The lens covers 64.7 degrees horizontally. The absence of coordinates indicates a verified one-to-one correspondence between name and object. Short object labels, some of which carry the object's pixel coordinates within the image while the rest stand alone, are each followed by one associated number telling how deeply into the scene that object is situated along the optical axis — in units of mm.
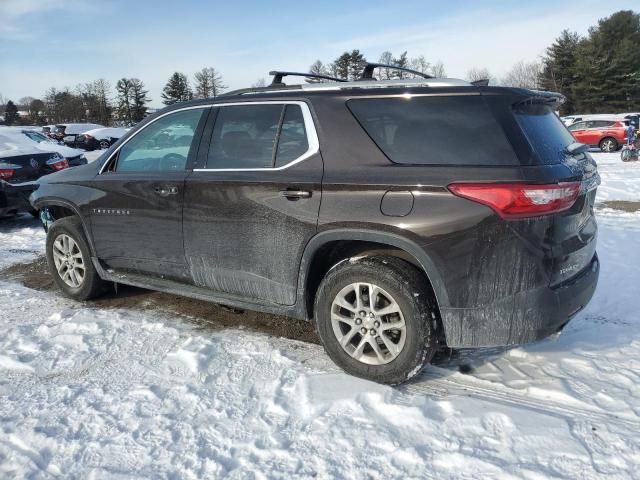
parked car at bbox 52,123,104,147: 33100
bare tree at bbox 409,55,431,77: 62006
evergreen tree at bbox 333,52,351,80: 51525
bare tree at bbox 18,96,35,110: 77850
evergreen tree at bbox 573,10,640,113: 44875
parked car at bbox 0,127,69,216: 7949
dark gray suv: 2713
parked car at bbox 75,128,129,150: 29406
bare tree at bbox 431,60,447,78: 59375
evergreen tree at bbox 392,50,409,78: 54625
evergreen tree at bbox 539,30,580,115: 47562
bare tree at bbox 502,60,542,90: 61781
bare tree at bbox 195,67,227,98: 60916
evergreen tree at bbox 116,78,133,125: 62212
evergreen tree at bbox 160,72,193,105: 60594
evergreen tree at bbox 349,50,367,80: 50062
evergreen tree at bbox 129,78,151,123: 61797
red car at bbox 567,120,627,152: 21328
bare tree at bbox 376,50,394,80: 51625
